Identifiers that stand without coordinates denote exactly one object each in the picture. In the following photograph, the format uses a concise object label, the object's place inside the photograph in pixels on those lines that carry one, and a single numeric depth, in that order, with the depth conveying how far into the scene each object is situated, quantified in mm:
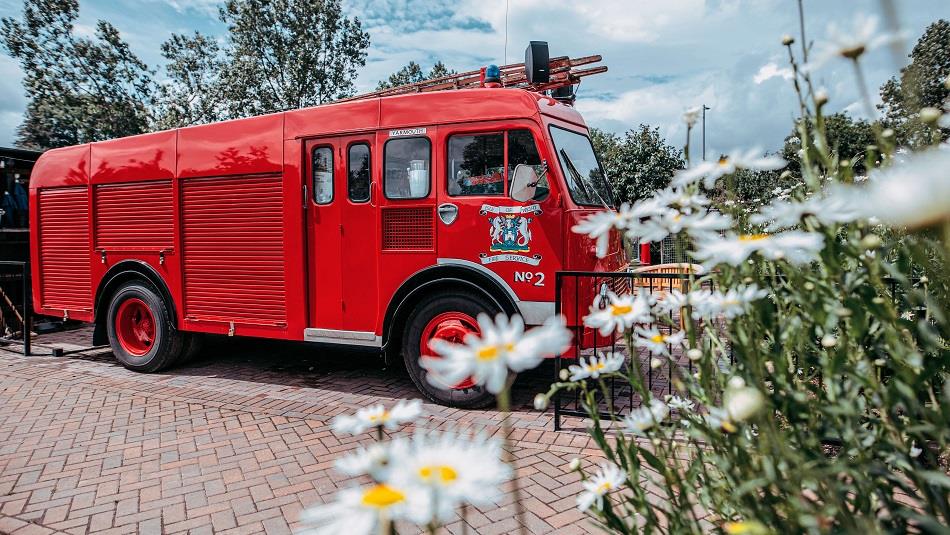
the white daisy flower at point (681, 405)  1679
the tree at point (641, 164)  19547
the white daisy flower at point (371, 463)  830
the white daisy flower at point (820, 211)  1067
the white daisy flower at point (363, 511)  770
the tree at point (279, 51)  22406
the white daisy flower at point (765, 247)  1033
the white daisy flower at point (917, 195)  790
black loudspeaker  5508
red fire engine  5020
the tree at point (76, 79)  20734
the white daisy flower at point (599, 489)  1548
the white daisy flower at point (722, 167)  1373
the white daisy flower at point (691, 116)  1544
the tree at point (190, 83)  23453
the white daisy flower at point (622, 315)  1459
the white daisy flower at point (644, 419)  1496
